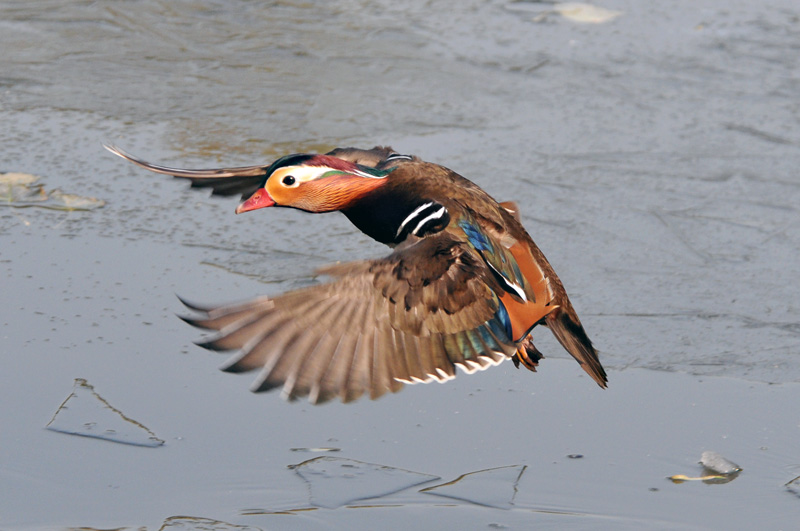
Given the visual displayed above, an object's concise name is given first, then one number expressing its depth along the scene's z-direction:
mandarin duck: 5.42
